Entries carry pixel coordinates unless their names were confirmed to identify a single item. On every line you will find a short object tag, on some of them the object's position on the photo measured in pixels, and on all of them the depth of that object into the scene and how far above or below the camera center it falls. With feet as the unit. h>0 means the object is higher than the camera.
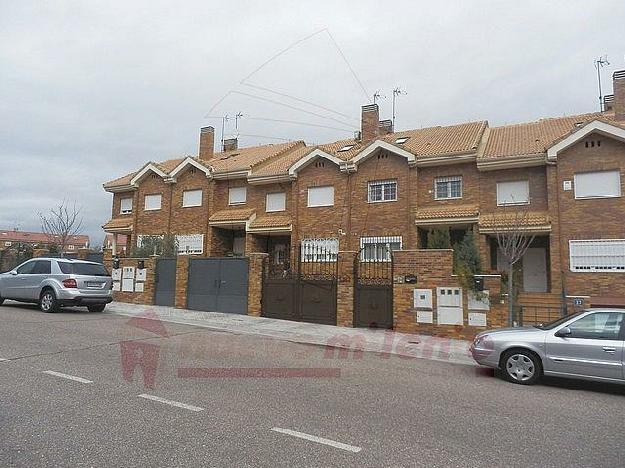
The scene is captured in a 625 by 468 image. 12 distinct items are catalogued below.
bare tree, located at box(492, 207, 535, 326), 40.51 +4.61
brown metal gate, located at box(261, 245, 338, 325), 45.65 -1.61
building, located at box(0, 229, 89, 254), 264.19 +20.29
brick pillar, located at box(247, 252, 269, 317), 49.42 -1.12
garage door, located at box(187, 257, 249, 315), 51.01 -1.23
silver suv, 45.03 -1.36
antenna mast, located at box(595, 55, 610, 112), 71.68 +28.61
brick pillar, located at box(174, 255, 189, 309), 54.80 -0.94
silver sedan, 22.61 -3.57
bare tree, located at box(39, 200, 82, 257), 105.37 +8.66
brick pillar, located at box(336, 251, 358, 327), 44.00 -1.50
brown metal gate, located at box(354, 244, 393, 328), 43.01 -1.63
